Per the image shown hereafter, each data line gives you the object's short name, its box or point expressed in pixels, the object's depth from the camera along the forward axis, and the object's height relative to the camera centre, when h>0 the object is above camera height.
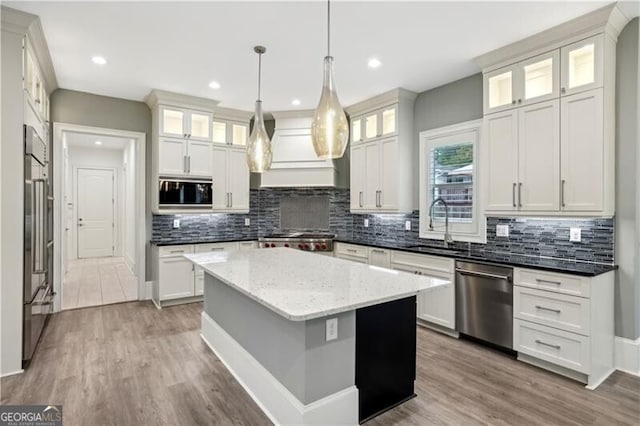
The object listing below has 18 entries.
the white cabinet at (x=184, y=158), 4.56 +0.73
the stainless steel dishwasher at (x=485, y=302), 3.02 -0.84
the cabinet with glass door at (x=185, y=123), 4.59 +1.22
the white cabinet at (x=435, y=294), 3.49 -0.86
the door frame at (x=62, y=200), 4.25 +0.16
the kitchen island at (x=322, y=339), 1.87 -0.80
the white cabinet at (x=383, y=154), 4.39 +0.78
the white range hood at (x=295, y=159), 5.25 +0.80
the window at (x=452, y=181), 3.84 +0.37
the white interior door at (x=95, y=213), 8.51 -0.06
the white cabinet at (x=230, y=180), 5.12 +0.48
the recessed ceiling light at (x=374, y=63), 3.49 +1.54
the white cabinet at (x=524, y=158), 2.91 +0.49
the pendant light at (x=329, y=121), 2.15 +0.57
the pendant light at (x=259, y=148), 2.97 +0.55
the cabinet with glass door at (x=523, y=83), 2.93 +1.21
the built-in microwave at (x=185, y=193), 4.55 +0.24
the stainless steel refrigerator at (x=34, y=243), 2.75 -0.28
